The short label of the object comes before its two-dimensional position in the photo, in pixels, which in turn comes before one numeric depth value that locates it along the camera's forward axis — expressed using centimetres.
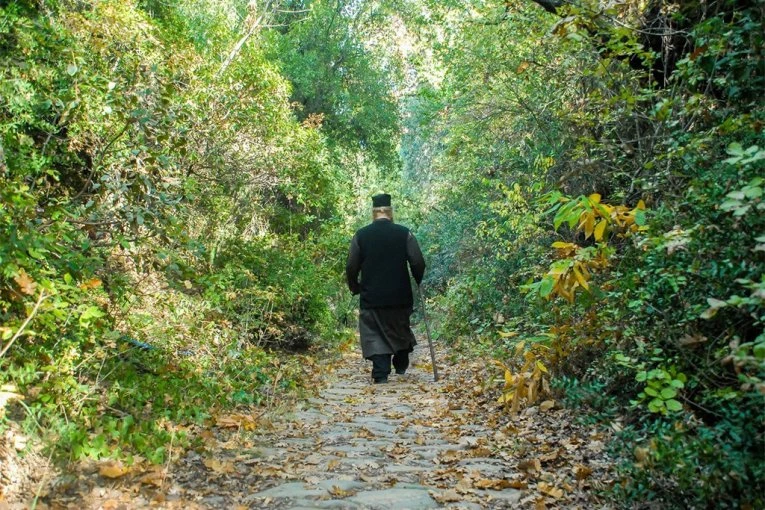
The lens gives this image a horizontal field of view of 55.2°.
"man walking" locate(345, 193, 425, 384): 937
